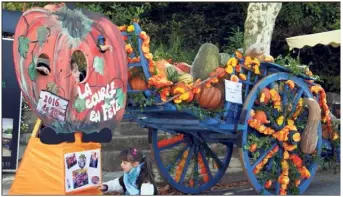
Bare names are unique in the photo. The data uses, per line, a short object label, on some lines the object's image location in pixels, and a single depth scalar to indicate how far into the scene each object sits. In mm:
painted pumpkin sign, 5184
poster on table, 6238
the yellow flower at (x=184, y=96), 5727
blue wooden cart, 6066
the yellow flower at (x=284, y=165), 6684
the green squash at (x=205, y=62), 6055
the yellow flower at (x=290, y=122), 6637
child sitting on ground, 5398
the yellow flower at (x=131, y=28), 5676
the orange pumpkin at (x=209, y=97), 5949
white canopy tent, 10117
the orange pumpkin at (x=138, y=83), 5768
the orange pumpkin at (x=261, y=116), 6352
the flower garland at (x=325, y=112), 7062
